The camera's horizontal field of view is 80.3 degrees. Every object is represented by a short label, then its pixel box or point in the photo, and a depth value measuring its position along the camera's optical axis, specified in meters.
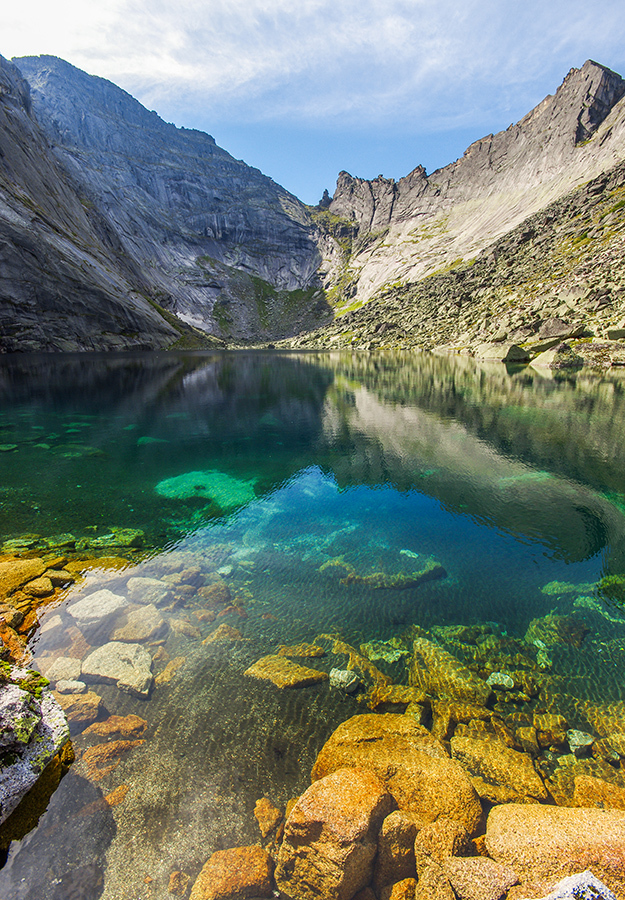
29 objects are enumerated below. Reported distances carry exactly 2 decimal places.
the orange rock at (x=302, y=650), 9.49
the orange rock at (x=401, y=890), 4.85
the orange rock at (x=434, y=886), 4.66
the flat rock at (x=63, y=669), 8.27
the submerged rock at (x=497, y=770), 6.31
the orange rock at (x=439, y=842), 5.11
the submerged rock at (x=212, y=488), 19.17
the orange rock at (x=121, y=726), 7.17
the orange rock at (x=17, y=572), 11.15
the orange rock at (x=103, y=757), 6.46
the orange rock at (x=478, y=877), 4.56
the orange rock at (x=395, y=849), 5.06
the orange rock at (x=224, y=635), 9.91
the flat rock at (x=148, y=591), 11.25
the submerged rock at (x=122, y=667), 8.24
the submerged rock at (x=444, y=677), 8.35
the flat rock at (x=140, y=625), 9.75
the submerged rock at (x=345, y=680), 8.45
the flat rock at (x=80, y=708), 7.26
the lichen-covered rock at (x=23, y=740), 5.37
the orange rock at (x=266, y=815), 5.80
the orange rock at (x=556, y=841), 4.62
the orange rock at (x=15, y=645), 8.38
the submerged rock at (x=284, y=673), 8.55
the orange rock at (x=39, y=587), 11.04
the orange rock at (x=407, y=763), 5.85
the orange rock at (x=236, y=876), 4.97
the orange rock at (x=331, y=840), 4.95
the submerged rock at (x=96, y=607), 10.19
